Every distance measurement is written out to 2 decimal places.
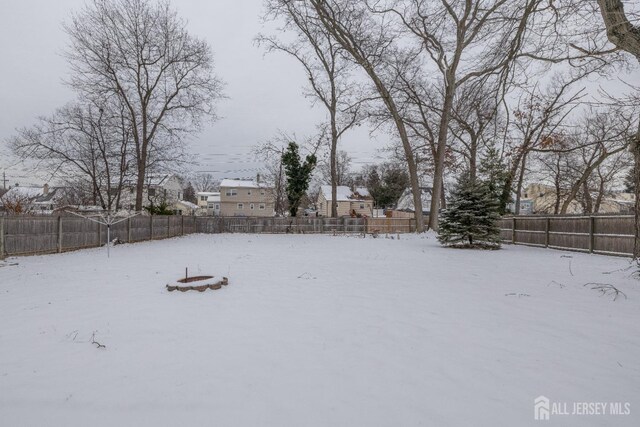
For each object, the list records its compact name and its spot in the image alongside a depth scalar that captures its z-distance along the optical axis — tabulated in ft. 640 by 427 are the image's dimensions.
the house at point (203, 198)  199.83
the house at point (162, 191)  73.15
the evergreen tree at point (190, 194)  228.02
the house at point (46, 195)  124.88
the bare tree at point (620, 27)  12.85
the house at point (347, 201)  131.23
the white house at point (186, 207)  163.82
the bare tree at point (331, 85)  66.79
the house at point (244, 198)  144.36
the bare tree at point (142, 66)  58.70
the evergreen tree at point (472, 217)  39.99
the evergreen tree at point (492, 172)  63.58
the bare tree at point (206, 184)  230.27
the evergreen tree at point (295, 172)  81.56
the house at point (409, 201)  143.64
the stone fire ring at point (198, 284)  17.75
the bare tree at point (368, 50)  49.78
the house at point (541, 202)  119.01
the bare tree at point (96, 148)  63.62
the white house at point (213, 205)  171.28
